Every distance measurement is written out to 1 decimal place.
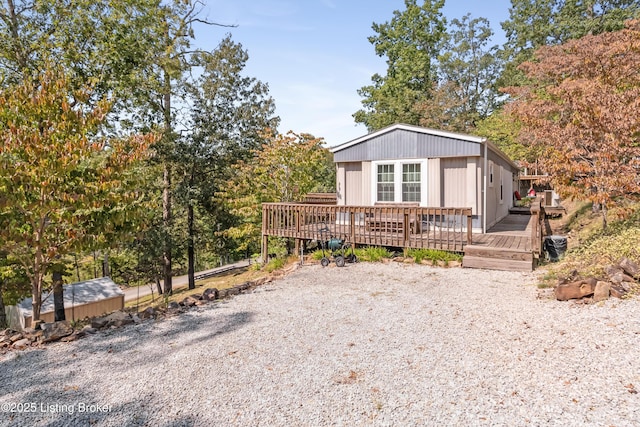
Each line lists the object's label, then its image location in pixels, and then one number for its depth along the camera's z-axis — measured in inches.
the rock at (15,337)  206.7
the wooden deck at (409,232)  321.4
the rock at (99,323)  222.7
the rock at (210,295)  276.5
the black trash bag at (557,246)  337.4
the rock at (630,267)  206.8
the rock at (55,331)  204.4
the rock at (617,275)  208.0
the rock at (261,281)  322.7
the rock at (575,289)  207.0
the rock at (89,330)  215.8
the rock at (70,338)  204.3
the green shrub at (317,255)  396.3
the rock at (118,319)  228.2
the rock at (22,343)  197.9
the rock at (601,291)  200.2
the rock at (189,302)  264.1
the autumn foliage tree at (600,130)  316.5
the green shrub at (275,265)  404.5
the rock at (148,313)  241.4
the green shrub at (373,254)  376.2
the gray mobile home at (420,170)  419.2
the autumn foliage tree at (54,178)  205.5
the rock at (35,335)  206.4
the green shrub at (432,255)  347.3
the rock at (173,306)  252.7
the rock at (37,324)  227.0
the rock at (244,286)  303.9
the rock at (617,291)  196.9
